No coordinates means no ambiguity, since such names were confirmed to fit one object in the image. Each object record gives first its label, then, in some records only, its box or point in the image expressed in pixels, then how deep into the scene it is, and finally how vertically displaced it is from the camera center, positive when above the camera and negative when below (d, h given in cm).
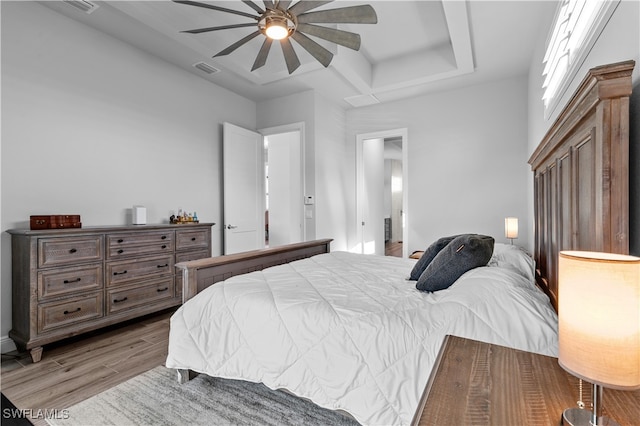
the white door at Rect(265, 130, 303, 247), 574 +47
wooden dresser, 235 -56
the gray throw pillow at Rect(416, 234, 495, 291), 178 -30
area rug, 168 -112
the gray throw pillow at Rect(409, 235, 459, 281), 213 -33
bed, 93 -48
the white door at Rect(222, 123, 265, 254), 426 +34
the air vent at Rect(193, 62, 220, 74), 369 +177
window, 128 +90
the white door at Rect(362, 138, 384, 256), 522 +27
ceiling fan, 202 +131
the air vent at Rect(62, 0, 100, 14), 259 +178
